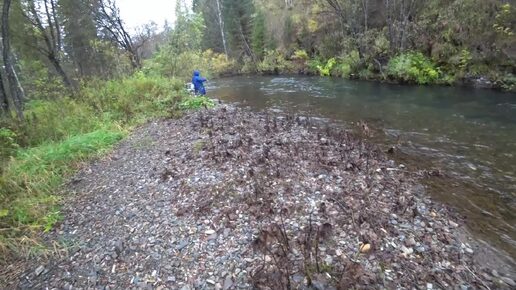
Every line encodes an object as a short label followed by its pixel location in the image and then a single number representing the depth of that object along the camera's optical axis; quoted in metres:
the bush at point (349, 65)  23.60
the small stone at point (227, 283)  3.81
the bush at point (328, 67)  26.91
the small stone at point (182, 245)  4.51
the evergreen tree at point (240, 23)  42.81
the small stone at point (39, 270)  4.31
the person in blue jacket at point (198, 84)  15.08
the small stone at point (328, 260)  4.04
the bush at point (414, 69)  18.19
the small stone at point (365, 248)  4.27
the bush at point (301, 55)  33.69
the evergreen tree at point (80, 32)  21.91
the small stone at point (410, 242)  4.50
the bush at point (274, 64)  34.94
